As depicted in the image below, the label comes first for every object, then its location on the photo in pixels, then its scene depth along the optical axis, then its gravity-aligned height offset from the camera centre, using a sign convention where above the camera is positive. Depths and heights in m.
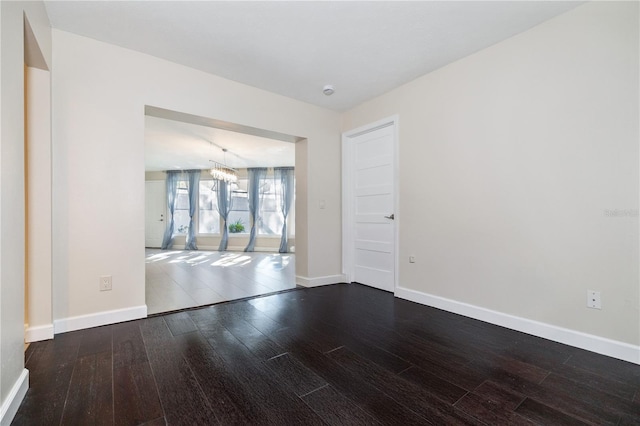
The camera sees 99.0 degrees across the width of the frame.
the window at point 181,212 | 8.38 -0.02
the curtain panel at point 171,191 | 8.29 +0.62
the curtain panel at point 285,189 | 7.76 +0.62
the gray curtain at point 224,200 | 8.05 +0.33
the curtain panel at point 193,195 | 8.20 +0.50
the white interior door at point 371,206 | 3.40 +0.06
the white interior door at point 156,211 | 8.45 +0.02
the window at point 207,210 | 8.34 +0.04
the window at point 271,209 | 7.97 +0.06
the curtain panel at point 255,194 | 7.92 +0.50
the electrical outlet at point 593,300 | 1.89 -0.62
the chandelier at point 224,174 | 6.12 +0.86
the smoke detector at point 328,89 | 3.15 +1.43
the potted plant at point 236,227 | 8.12 -0.47
